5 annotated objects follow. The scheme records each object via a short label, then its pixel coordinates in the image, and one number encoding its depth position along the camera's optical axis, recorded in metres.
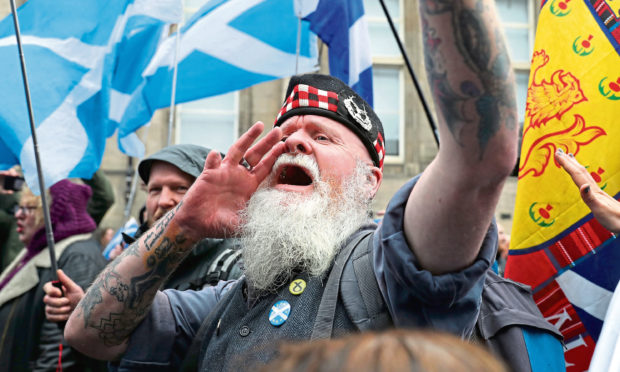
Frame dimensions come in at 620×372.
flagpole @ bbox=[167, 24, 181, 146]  4.16
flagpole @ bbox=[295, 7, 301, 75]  3.88
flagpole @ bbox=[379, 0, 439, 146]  3.35
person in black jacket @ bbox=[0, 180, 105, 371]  3.32
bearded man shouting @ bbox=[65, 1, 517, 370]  1.24
